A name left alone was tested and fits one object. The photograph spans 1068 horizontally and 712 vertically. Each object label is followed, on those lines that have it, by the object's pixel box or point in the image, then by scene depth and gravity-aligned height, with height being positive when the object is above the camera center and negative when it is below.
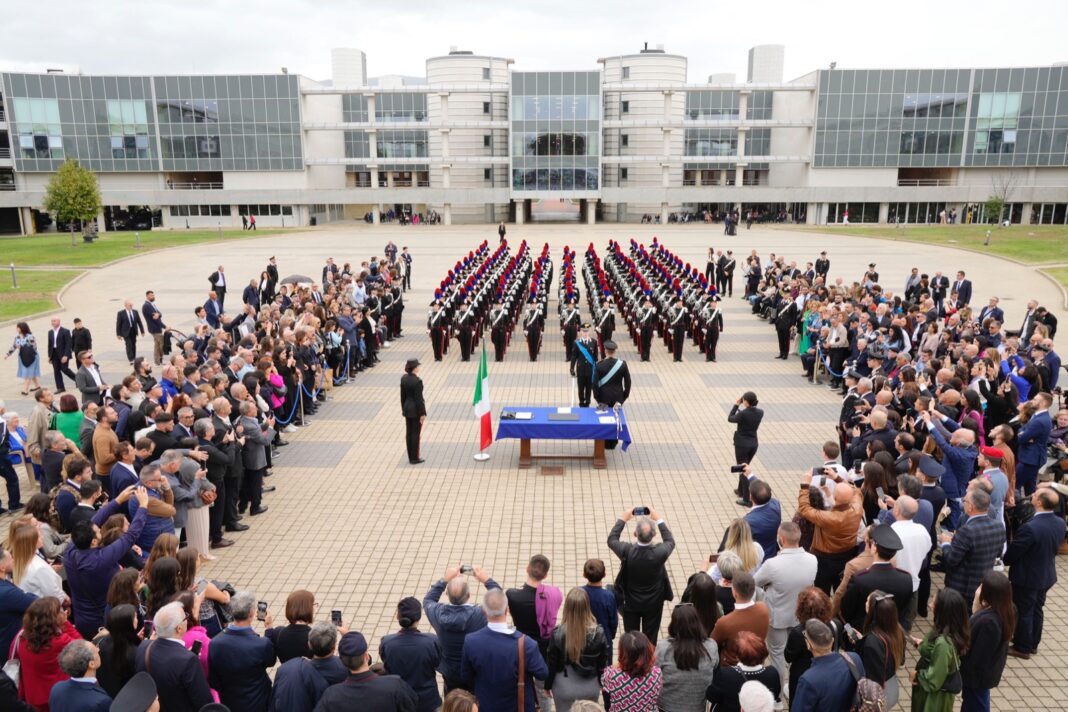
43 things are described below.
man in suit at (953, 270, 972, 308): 19.86 -2.36
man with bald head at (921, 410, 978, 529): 7.98 -2.79
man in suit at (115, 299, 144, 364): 17.47 -2.82
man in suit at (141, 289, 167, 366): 17.66 -2.87
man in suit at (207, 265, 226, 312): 21.81 -2.37
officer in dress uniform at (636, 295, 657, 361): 17.70 -2.95
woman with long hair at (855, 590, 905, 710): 4.91 -2.89
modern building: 62.09 +4.97
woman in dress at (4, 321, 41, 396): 14.80 -2.98
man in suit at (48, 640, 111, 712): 4.41 -2.84
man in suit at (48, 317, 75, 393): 15.36 -2.94
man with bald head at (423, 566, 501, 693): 5.17 -2.88
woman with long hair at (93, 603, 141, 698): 4.87 -2.88
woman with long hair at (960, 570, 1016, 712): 5.27 -3.03
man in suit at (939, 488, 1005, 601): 6.32 -2.88
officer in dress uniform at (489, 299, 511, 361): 18.20 -3.08
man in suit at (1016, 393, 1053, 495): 8.94 -3.00
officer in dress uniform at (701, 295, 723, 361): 17.75 -2.92
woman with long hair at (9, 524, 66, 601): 5.75 -2.80
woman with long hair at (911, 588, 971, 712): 5.00 -3.01
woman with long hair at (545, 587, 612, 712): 4.91 -2.97
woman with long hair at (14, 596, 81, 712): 4.83 -2.90
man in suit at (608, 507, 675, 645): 6.02 -3.00
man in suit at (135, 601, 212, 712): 4.61 -2.84
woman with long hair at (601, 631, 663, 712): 4.60 -2.94
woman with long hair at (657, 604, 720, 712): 4.83 -2.99
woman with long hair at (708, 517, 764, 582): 6.09 -2.78
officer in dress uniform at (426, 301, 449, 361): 18.03 -3.04
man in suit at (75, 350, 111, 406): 11.80 -2.88
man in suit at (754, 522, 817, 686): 5.91 -2.94
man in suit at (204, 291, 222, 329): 18.25 -2.63
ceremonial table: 10.97 -3.31
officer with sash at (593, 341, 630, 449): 12.05 -2.86
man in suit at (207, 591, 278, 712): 4.87 -2.96
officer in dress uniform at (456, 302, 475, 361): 17.97 -3.05
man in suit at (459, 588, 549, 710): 4.89 -2.97
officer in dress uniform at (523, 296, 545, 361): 18.05 -3.06
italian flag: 11.12 -3.07
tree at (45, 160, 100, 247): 48.47 +0.53
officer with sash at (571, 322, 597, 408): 13.37 -2.85
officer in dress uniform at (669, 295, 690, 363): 17.83 -2.95
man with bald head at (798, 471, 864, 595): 6.70 -2.95
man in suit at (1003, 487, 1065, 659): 6.32 -3.11
